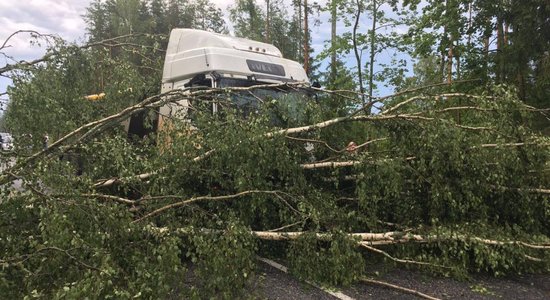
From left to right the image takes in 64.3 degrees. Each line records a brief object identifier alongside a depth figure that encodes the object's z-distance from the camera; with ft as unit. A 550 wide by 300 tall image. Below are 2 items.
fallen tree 11.34
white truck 23.03
